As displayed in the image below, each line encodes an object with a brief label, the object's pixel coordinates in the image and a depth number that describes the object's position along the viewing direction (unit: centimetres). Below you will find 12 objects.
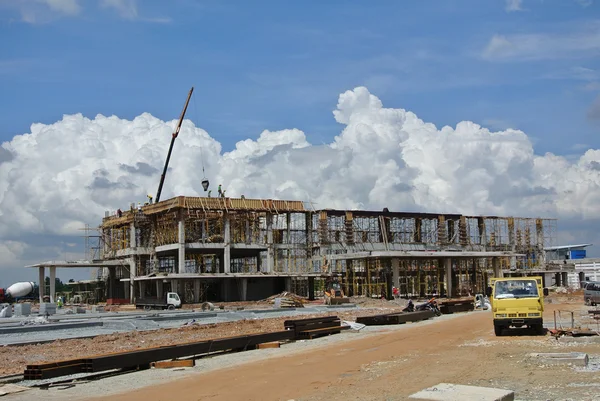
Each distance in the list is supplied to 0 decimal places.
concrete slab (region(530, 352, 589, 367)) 1642
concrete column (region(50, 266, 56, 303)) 7788
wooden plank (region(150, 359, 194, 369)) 1973
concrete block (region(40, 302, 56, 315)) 4906
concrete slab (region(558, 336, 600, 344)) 2217
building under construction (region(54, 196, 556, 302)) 7225
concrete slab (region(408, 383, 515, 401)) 1118
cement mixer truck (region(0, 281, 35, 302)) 9080
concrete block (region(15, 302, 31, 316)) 5259
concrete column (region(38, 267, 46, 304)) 8112
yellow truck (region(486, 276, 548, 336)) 2444
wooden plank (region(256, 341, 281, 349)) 2464
